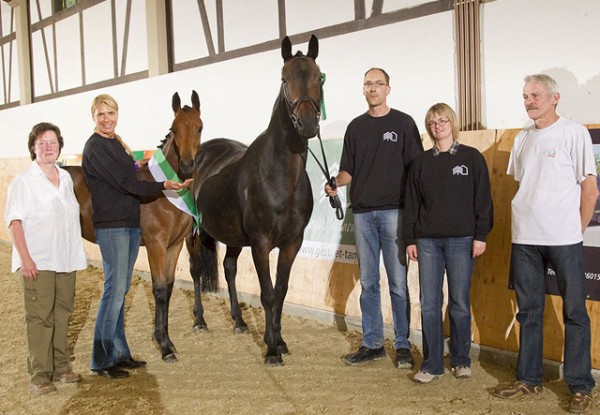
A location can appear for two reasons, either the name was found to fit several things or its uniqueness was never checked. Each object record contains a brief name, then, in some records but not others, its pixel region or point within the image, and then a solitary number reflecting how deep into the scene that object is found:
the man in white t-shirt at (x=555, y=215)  2.69
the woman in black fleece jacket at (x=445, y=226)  3.05
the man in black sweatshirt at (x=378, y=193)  3.43
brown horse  3.51
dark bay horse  3.25
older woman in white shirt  3.08
